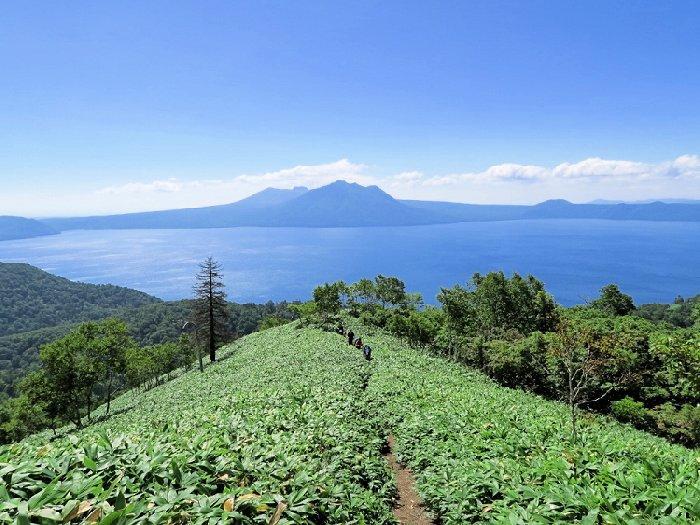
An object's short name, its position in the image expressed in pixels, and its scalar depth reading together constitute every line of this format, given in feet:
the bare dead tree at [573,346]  50.65
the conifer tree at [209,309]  175.01
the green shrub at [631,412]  130.82
